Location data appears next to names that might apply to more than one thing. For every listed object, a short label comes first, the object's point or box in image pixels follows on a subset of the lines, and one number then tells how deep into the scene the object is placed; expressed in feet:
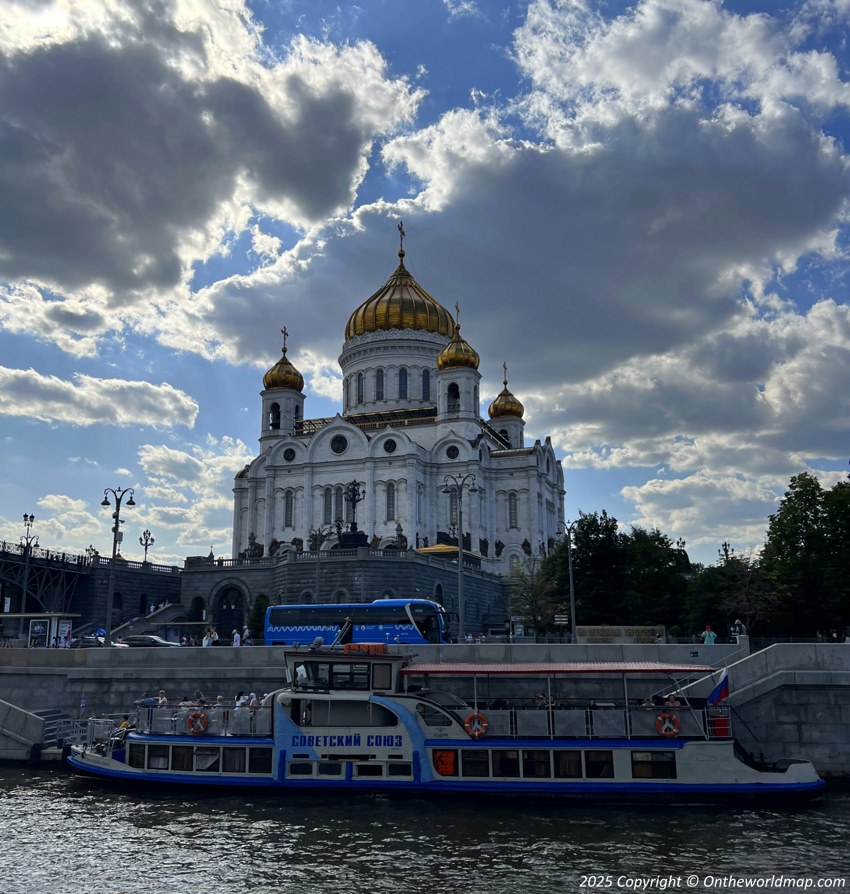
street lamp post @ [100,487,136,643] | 129.36
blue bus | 115.34
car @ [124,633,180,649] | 133.18
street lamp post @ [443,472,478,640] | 228.86
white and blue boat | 76.74
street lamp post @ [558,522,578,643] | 122.07
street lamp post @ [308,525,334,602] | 228.43
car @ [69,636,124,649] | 138.31
